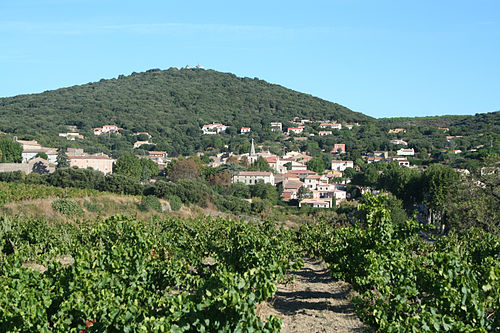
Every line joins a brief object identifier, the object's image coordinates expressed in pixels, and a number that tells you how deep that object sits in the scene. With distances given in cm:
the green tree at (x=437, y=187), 4358
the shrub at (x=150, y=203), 3922
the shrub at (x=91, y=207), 3466
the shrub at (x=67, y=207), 3173
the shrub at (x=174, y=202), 4325
